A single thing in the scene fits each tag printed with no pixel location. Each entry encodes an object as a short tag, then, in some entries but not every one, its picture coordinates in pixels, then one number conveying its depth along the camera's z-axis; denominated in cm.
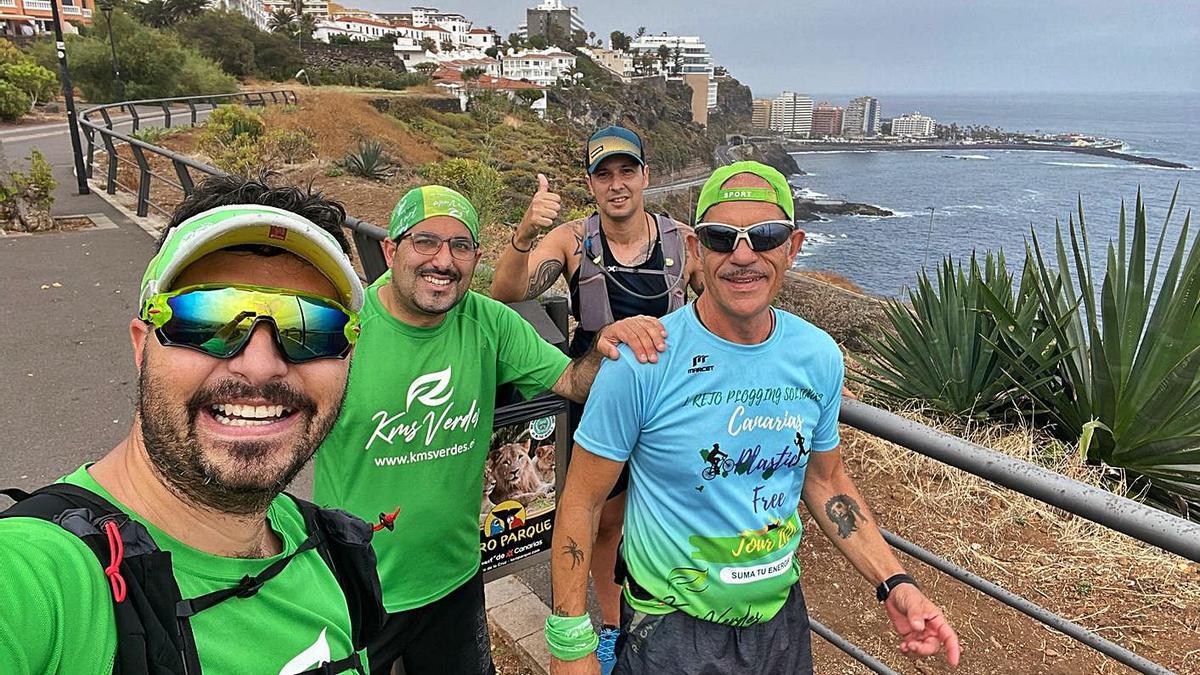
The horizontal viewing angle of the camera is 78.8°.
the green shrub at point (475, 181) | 1093
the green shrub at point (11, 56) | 2830
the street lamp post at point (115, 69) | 3402
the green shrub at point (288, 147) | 1574
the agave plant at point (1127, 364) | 450
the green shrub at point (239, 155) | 1288
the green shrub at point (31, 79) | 2645
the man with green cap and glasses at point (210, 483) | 86
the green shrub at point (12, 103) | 2423
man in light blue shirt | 171
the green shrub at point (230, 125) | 1585
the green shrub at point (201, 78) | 3894
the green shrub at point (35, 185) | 891
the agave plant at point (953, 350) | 555
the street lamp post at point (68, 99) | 1119
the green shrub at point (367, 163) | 1427
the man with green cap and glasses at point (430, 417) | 202
